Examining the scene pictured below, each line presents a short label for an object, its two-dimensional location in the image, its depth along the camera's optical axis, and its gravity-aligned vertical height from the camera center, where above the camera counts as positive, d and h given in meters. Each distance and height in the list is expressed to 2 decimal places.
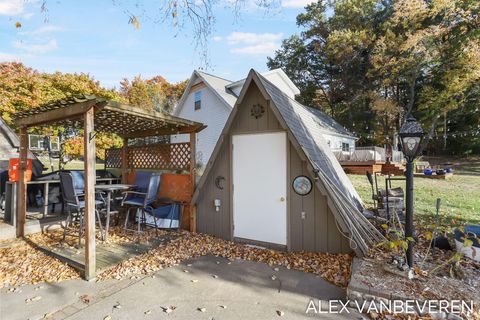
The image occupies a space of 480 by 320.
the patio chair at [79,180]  6.39 -0.49
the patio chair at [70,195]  4.70 -0.63
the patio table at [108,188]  5.12 -0.57
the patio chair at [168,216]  5.99 -1.30
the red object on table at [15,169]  5.44 -0.17
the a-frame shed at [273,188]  4.37 -0.54
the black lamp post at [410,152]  3.48 +0.08
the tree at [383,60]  17.92 +8.22
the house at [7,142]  10.30 +0.75
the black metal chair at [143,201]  5.54 -0.90
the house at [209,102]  15.20 +3.58
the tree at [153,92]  28.52 +7.84
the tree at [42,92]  11.07 +3.03
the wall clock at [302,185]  4.53 -0.46
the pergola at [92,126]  3.77 +0.75
